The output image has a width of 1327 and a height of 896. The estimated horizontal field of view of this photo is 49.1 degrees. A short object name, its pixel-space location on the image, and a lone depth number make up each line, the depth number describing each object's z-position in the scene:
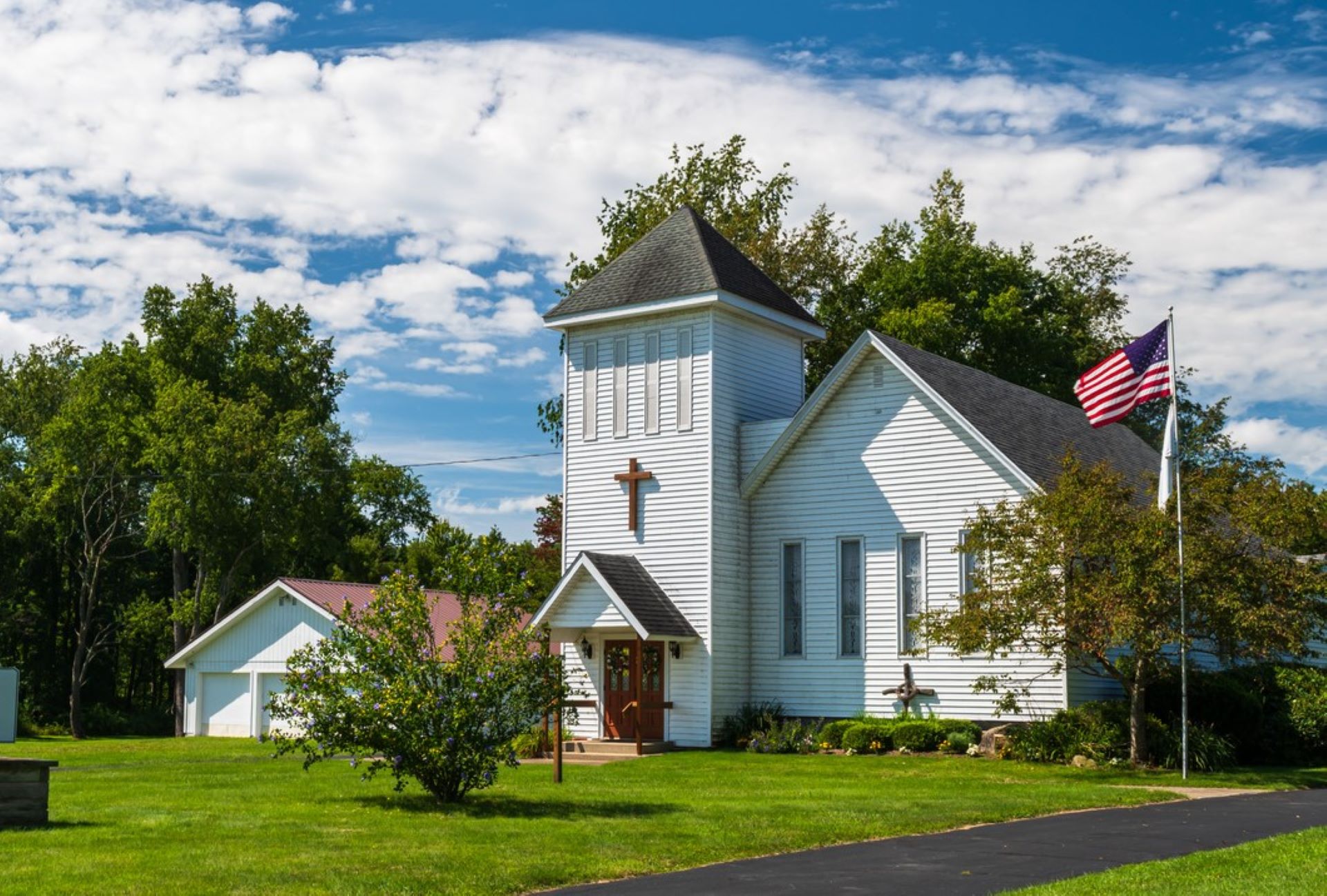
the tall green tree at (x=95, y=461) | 55.72
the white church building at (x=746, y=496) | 29.75
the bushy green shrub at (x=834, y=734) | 29.41
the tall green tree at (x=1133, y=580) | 23.81
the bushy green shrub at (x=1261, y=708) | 27.72
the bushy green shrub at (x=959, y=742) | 27.78
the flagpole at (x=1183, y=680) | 23.86
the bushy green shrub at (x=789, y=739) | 29.92
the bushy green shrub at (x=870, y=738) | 28.70
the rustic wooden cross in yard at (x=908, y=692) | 29.38
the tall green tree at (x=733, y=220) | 49.69
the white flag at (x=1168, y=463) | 24.78
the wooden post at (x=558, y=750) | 20.88
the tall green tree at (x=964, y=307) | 48.41
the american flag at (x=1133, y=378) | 25.47
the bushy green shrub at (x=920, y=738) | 28.33
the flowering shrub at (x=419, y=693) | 17.52
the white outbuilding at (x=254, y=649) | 45.03
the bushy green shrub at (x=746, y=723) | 31.00
